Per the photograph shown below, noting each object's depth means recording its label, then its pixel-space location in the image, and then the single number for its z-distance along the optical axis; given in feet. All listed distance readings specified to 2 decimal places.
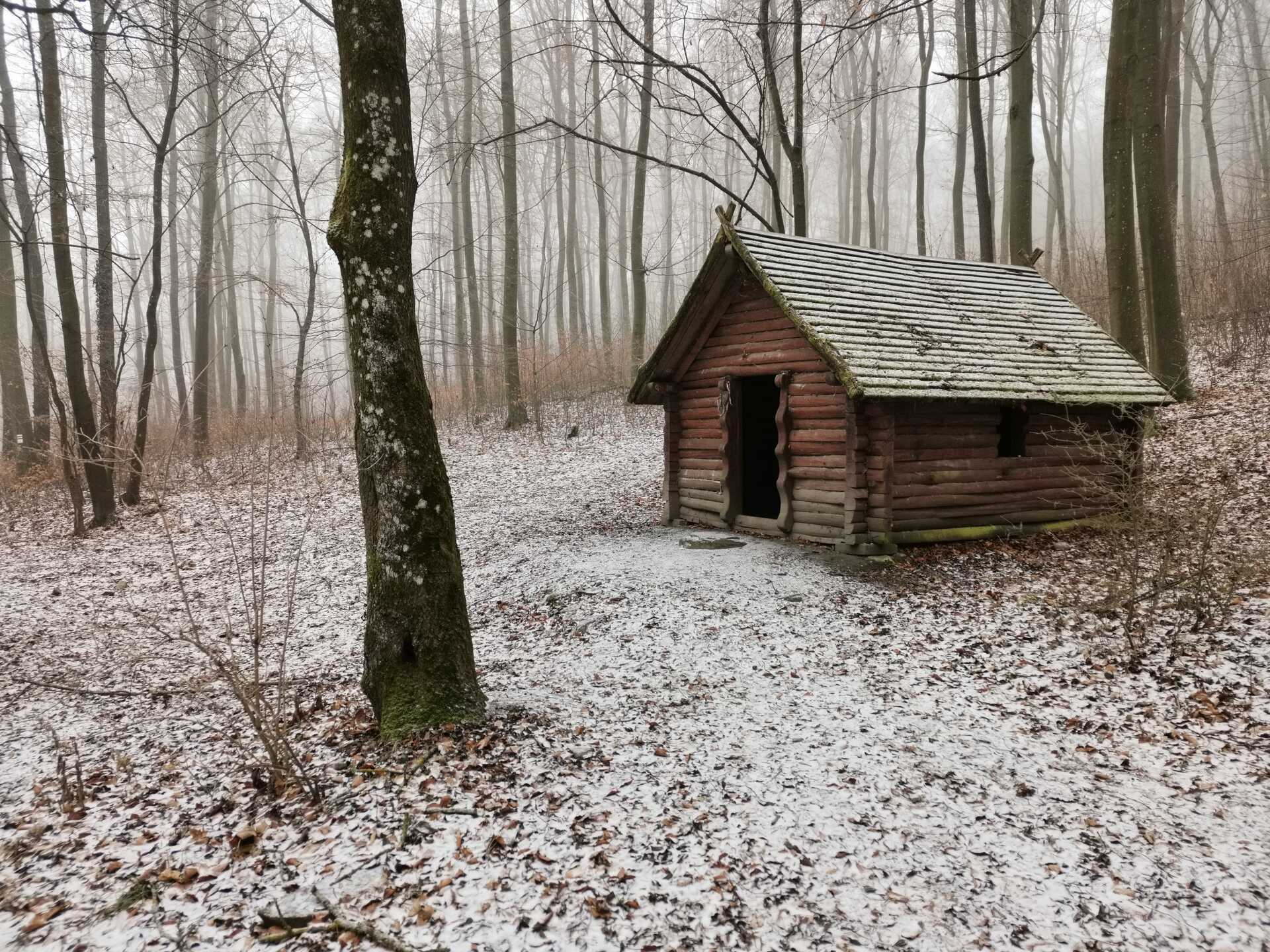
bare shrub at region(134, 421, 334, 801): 13.19
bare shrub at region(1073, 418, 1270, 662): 19.11
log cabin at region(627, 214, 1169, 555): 28.89
